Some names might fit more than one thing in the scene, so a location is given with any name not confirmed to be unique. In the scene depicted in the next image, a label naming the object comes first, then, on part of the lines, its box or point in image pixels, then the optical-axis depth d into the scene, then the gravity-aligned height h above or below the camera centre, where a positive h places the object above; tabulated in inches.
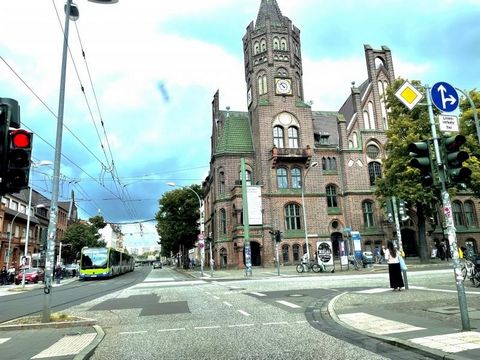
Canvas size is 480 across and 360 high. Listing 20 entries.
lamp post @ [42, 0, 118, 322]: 396.2 +114.4
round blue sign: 315.9 +119.5
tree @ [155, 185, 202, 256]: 2213.3 +262.0
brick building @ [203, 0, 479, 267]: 1743.4 +417.2
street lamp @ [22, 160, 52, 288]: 792.4 +202.9
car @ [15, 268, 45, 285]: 1369.3 -20.3
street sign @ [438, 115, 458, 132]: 307.7 +96.9
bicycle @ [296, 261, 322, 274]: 1176.8 -23.1
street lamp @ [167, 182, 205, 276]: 1337.4 +75.7
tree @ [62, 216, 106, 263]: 2527.1 +176.4
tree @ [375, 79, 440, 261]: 1284.4 +297.2
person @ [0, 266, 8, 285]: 1358.4 -21.8
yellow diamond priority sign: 337.7 +131.2
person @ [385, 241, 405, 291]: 544.7 -20.0
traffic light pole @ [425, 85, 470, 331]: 280.8 +19.1
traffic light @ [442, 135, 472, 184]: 283.0 +64.3
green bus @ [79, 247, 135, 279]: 1374.3 +16.5
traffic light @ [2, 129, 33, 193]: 208.9 +56.6
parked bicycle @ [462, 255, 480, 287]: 549.0 -23.1
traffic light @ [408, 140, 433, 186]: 296.0 +66.7
